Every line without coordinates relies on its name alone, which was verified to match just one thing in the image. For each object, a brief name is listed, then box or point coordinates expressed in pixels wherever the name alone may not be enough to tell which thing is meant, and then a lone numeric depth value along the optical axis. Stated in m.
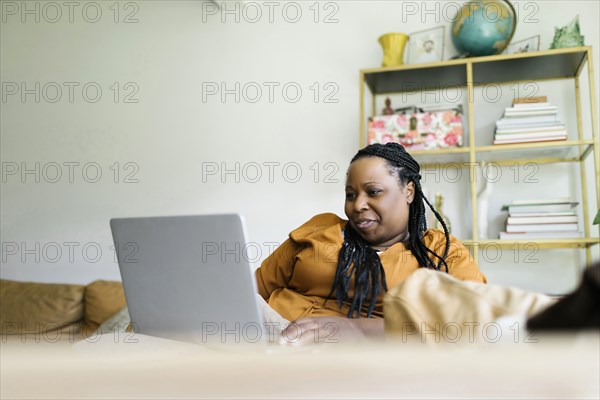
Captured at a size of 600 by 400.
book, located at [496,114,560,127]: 2.58
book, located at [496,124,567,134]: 2.55
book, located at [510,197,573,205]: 2.52
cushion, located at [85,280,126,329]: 3.13
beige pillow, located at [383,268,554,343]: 0.60
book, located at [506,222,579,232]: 2.48
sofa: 3.16
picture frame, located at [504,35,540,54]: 2.80
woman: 1.70
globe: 2.71
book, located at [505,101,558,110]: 2.59
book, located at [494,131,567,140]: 2.55
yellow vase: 2.87
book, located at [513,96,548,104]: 2.71
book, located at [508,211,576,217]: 2.48
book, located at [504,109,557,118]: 2.58
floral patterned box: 2.69
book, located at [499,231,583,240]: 2.47
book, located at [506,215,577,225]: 2.48
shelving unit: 2.58
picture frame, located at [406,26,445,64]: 2.88
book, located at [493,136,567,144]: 2.54
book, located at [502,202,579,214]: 2.52
